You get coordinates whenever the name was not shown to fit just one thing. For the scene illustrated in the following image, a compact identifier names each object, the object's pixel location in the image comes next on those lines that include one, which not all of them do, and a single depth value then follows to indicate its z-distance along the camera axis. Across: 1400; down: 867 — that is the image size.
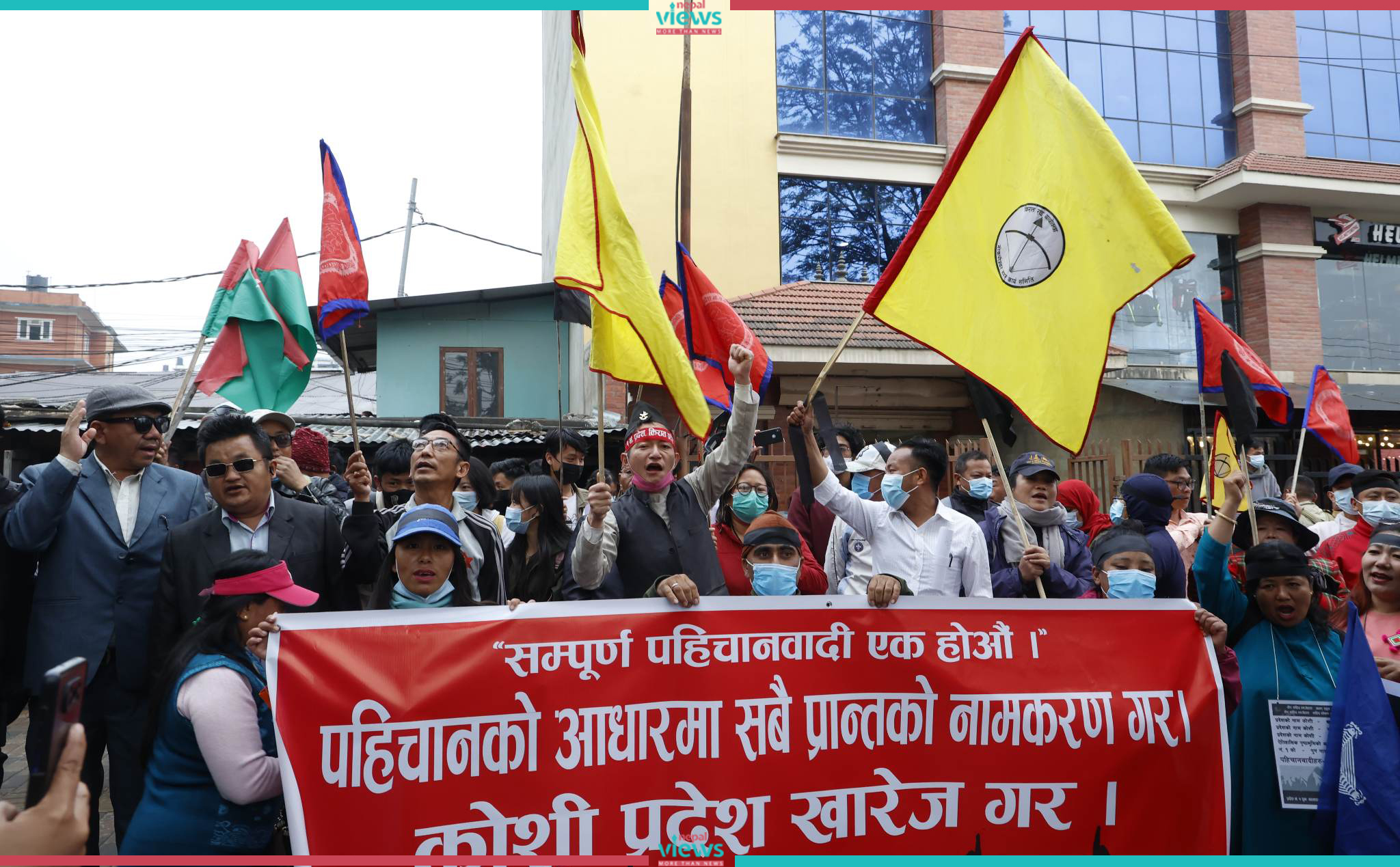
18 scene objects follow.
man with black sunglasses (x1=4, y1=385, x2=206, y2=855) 3.46
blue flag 2.93
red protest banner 2.78
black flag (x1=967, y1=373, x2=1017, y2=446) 3.79
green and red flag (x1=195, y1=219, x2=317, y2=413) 4.86
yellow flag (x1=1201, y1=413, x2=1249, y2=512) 5.34
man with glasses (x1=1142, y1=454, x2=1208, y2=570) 5.73
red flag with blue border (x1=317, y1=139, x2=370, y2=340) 4.62
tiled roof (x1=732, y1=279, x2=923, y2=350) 12.21
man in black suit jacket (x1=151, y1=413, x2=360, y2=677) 3.33
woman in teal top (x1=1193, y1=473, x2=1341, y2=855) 3.36
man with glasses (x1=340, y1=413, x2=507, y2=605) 3.64
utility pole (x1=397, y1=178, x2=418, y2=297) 25.83
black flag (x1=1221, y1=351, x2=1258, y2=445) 4.27
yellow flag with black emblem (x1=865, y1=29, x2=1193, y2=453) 3.63
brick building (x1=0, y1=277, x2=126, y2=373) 53.41
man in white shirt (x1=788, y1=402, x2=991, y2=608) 3.90
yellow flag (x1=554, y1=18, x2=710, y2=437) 3.74
